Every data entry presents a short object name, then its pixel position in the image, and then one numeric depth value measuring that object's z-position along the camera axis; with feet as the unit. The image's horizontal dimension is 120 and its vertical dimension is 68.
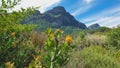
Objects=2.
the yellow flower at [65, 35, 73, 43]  5.15
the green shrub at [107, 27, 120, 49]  22.99
